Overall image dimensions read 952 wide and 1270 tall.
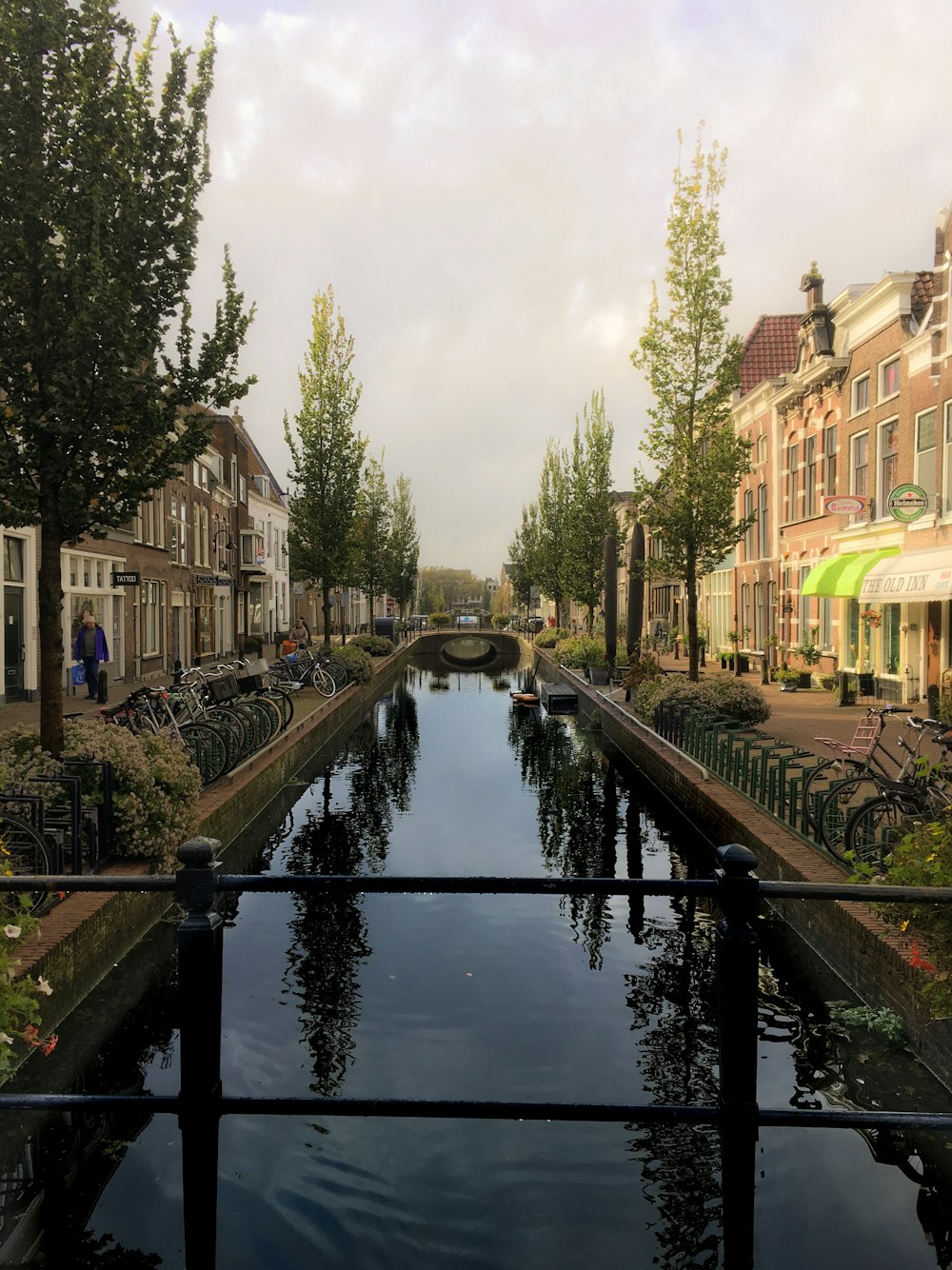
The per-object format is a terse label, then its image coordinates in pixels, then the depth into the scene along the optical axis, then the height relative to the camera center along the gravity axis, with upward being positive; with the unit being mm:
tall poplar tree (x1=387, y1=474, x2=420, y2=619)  58062 +4596
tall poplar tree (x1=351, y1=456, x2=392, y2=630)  47000 +4105
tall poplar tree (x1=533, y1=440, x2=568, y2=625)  48219 +4362
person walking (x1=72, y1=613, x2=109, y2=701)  20953 -542
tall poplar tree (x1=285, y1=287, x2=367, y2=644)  31766 +4783
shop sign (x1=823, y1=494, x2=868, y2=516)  23906 +2760
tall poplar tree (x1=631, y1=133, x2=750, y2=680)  20422 +4430
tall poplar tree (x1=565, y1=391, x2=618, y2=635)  39344 +4052
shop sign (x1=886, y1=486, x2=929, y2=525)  20250 +2365
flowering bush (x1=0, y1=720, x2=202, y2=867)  7973 -1316
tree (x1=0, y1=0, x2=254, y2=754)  8359 +3079
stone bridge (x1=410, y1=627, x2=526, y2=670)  63969 -1812
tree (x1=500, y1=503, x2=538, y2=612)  66881 +4730
